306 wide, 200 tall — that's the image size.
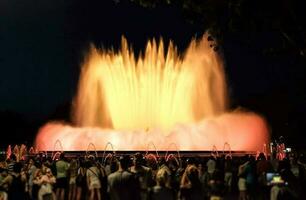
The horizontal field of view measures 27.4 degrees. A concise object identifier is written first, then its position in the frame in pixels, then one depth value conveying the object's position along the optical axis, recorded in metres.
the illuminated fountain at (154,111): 42.44
